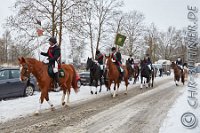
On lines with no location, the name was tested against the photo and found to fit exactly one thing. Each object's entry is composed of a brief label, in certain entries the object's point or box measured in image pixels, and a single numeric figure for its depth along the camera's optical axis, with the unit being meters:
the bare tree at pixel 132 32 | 52.91
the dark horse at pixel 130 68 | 20.72
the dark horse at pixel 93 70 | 17.30
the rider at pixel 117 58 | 15.62
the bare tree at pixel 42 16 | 21.28
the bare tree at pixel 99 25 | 39.59
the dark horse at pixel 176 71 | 23.76
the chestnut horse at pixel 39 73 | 9.52
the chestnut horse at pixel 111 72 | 15.11
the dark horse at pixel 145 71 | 21.39
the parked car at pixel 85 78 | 25.47
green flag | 21.41
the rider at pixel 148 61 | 21.50
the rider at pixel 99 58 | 17.68
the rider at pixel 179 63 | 24.45
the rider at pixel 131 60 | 21.83
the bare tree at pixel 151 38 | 59.84
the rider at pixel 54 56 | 10.68
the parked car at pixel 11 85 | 14.04
